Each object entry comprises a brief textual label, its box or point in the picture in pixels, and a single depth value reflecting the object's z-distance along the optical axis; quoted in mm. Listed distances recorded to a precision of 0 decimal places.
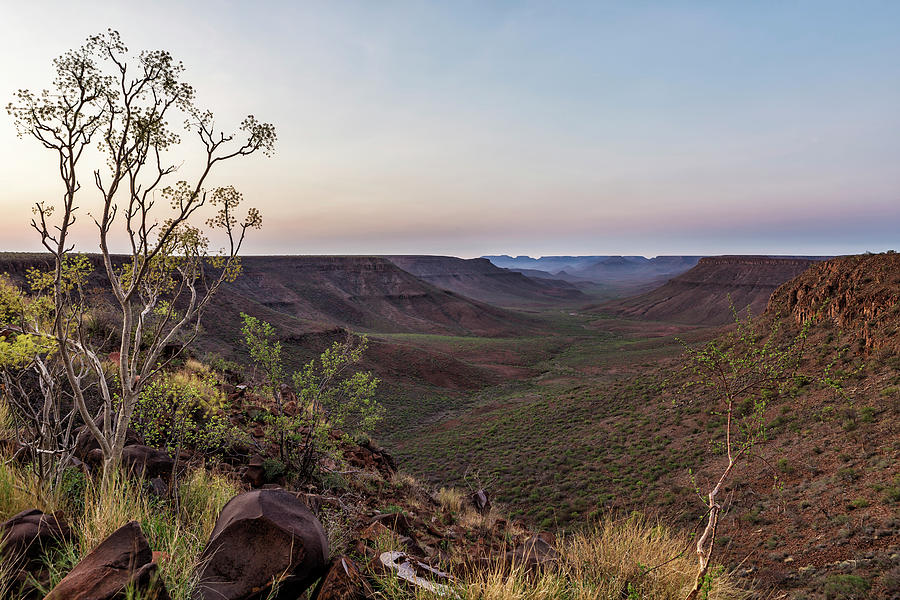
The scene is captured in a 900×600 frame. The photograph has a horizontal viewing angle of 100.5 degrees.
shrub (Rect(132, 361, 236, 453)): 6652
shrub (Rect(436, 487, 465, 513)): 10195
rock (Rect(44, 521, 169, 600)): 2621
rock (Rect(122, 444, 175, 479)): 5530
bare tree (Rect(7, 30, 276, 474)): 4768
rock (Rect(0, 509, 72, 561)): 3184
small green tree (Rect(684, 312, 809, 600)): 3362
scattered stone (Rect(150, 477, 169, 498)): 5129
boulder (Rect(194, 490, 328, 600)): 3275
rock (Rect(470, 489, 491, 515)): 10992
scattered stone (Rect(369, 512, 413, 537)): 5970
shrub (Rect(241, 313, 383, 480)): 8102
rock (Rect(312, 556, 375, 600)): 3355
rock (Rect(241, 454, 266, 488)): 7539
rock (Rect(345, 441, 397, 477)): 11734
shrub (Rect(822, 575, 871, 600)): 6529
